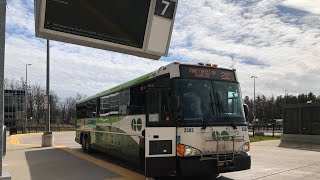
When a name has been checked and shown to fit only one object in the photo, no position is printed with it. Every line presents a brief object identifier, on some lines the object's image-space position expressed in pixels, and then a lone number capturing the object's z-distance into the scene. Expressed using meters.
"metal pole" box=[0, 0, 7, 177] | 4.03
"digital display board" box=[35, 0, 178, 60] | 5.54
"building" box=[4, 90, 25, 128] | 53.86
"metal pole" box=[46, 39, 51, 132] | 15.98
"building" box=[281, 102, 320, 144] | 14.31
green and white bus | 6.00
